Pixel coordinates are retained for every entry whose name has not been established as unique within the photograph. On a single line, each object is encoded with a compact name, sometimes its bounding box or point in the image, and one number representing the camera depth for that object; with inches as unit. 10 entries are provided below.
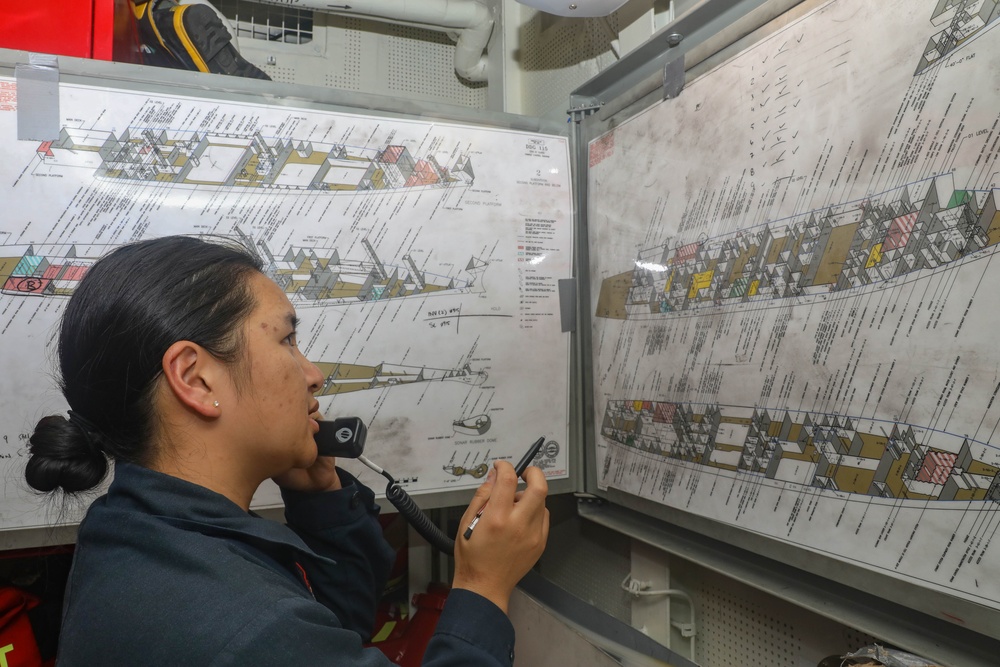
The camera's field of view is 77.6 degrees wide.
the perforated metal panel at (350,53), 75.6
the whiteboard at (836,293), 28.2
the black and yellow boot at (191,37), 55.1
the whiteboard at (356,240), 42.5
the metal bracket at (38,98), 42.4
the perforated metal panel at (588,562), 59.1
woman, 21.4
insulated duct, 70.7
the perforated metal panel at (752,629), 39.8
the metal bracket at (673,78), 45.4
